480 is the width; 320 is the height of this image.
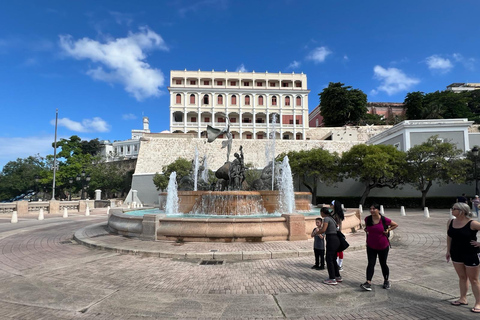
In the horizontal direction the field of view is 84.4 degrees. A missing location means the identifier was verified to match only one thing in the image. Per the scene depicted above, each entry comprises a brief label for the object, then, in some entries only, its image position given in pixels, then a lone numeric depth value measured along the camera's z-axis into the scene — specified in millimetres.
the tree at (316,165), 30406
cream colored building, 59562
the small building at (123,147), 67325
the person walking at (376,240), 4309
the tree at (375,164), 26469
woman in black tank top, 3557
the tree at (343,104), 57406
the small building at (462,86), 78062
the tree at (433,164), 25047
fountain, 7738
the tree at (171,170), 35656
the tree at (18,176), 49969
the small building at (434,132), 32094
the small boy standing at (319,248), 5412
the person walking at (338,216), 5281
